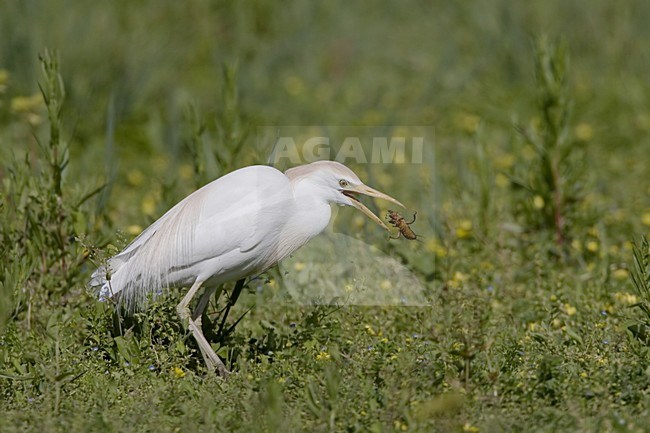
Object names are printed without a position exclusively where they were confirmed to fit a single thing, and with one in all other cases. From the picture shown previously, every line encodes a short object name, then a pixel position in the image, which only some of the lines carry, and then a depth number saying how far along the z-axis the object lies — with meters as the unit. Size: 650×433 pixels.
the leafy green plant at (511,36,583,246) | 10.94
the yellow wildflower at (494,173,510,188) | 13.91
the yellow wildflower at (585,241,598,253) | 11.13
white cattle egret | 7.96
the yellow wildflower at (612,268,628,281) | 10.71
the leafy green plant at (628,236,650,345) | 7.73
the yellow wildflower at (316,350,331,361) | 8.20
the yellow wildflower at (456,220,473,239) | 11.52
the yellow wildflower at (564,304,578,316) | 9.33
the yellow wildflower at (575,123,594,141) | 15.40
